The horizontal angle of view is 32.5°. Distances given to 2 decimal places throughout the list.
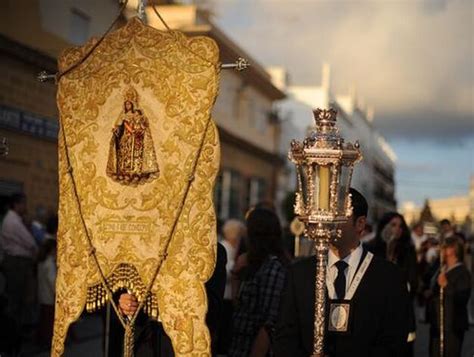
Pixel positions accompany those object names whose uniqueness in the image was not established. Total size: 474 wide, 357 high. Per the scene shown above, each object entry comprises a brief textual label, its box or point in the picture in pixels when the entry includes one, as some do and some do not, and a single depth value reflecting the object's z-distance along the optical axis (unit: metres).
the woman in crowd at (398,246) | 8.61
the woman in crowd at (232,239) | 9.10
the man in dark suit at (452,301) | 8.81
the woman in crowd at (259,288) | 5.77
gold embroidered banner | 4.51
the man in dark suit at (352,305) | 4.08
